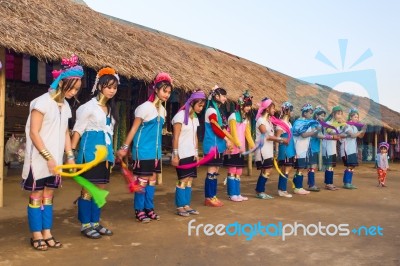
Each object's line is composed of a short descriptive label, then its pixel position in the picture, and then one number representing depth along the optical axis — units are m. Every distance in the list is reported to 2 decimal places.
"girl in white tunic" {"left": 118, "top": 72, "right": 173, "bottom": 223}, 4.41
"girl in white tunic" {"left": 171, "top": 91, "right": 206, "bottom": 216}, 4.88
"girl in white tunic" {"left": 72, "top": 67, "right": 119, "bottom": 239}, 3.77
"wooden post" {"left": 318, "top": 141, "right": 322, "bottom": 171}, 12.25
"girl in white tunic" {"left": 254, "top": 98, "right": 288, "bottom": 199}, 6.08
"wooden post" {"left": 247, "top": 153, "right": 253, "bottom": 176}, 10.08
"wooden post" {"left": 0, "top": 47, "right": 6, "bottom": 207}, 5.17
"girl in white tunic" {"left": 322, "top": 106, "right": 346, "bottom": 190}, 7.36
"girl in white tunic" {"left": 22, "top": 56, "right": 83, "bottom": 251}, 3.30
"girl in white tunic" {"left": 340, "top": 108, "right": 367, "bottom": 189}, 7.49
